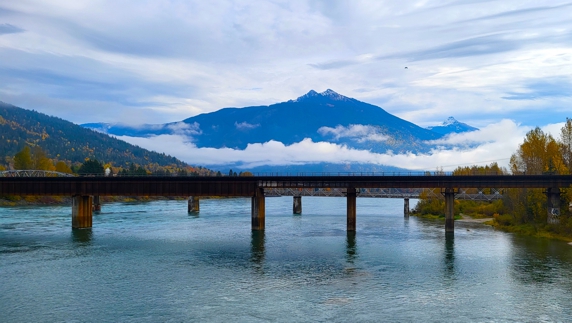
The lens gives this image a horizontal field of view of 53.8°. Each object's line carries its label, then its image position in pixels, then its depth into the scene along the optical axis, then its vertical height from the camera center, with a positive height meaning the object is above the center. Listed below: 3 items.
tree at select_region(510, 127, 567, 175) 105.62 +5.24
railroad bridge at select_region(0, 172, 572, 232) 94.94 -1.06
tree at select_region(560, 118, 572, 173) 108.06 +7.17
